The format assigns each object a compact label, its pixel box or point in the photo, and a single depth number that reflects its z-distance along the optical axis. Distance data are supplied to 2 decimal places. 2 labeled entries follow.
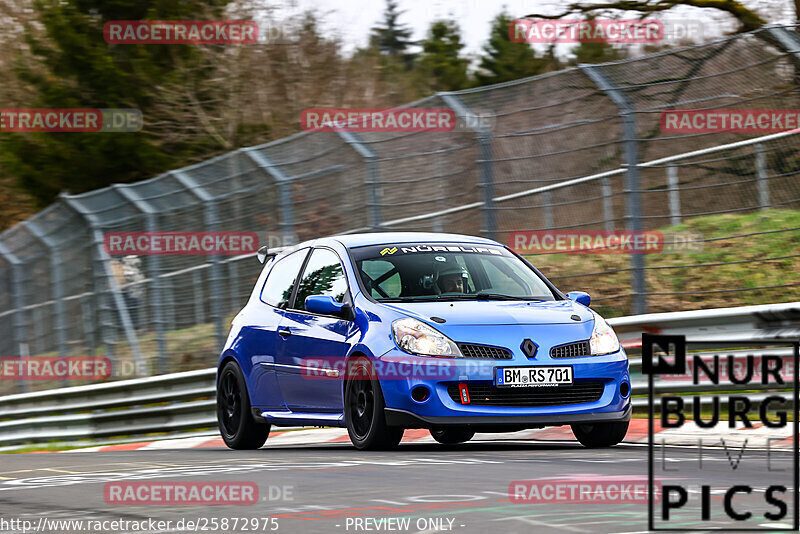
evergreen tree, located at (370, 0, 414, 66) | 90.56
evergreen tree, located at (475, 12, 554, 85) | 62.91
